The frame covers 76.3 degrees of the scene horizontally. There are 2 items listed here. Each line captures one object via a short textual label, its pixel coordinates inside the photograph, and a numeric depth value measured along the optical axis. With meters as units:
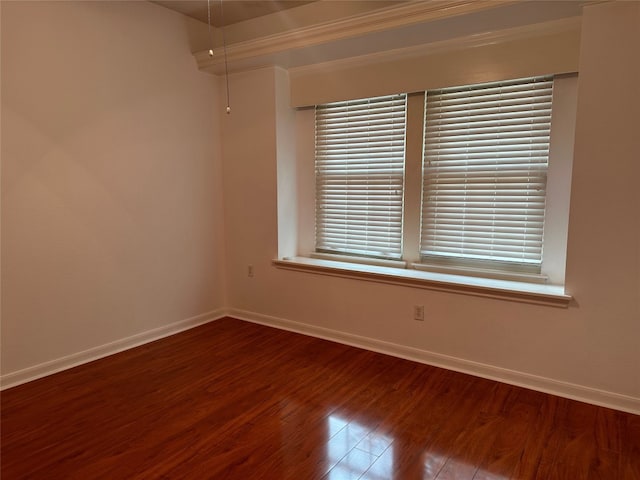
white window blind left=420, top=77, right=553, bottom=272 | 2.83
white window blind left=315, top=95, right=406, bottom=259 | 3.41
